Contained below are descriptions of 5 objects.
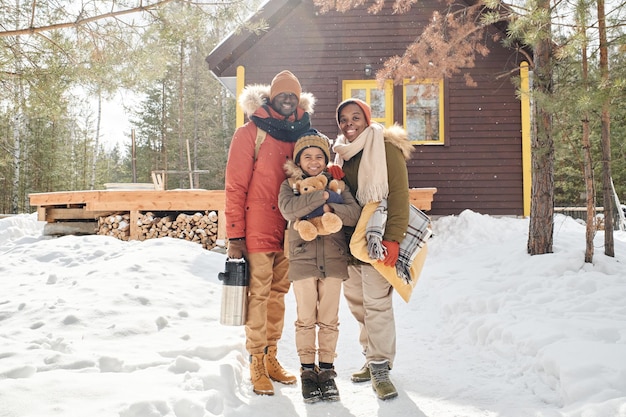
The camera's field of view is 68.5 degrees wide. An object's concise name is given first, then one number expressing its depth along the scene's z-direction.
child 2.83
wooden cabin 9.66
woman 2.89
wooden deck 8.05
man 2.98
